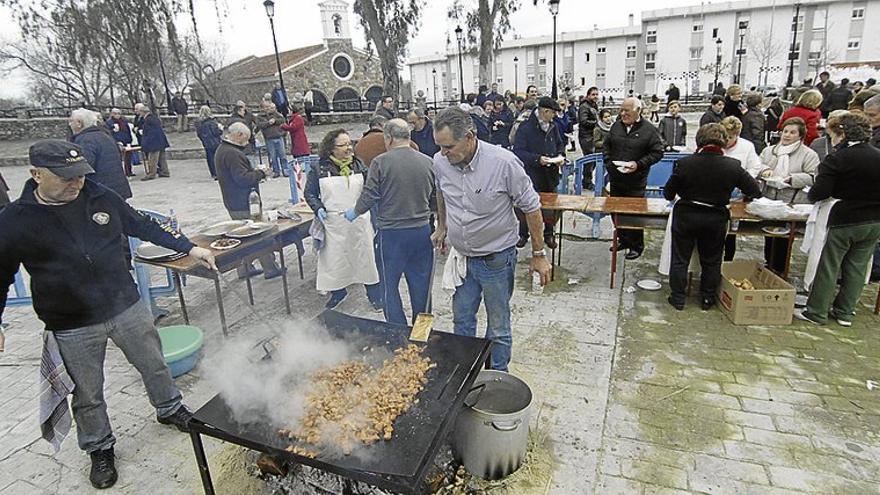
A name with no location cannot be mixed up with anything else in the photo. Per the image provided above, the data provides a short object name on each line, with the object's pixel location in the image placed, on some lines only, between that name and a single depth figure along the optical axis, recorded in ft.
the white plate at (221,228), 15.10
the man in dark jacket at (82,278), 7.80
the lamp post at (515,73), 182.19
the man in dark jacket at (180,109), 69.36
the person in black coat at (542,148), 19.75
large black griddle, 6.24
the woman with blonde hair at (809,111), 20.27
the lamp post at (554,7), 56.80
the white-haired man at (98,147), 17.11
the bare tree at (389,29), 55.06
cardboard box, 13.78
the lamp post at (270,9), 50.37
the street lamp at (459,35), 74.23
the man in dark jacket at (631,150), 18.16
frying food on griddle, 6.93
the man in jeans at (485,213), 9.65
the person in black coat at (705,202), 13.89
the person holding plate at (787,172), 16.28
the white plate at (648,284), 17.02
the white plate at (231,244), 13.80
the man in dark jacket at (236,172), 16.72
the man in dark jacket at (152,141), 40.34
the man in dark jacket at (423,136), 23.73
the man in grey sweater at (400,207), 12.53
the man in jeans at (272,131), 38.37
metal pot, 8.10
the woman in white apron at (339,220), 14.66
